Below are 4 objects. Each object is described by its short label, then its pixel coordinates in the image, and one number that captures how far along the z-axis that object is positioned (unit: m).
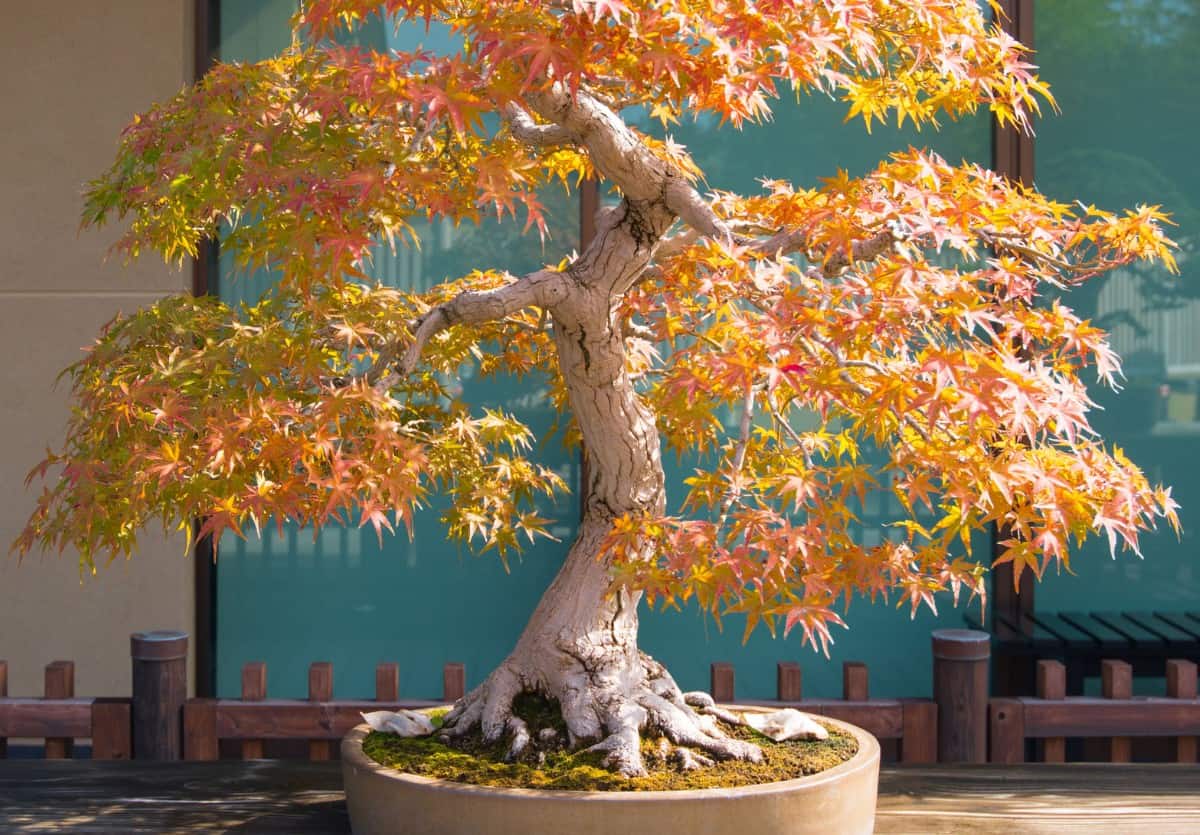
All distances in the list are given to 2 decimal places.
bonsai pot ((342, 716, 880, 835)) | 1.56
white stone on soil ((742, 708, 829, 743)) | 1.91
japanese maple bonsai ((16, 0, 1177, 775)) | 1.39
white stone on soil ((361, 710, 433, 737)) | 1.94
